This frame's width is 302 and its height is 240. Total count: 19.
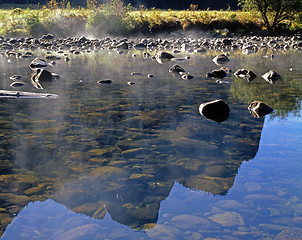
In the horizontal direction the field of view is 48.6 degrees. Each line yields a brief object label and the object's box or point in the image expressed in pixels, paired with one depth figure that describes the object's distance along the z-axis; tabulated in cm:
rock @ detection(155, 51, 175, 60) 1308
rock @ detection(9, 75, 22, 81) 821
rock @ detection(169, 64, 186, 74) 940
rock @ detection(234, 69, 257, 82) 850
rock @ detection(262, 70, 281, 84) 812
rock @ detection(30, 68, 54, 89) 763
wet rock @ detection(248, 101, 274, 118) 514
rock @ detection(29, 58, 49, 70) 1073
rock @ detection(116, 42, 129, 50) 1836
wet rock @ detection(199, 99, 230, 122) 508
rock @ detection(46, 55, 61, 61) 1301
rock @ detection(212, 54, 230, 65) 1173
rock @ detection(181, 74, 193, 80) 834
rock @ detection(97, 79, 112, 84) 773
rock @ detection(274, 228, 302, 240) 215
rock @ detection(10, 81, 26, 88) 732
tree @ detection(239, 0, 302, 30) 2398
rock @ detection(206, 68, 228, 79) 865
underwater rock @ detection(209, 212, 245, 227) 232
